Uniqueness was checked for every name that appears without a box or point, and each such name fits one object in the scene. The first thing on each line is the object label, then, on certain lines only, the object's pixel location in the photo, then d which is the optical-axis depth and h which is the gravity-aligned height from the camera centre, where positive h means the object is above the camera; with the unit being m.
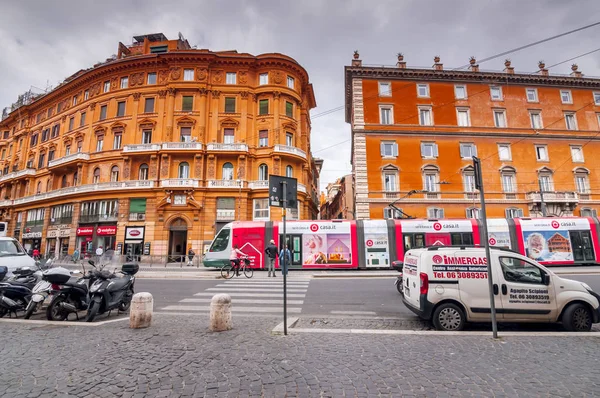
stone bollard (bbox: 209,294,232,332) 5.50 -1.24
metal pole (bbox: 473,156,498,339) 5.01 -0.10
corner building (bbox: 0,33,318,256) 29.27 +10.03
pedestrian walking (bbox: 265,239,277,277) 16.16 -0.24
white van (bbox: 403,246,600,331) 5.74 -0.89
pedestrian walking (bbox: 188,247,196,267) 24.21 -0.80
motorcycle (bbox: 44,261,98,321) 6.46 -1.01
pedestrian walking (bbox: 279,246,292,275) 17.33 -0.61
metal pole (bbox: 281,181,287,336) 5.68 +0.92
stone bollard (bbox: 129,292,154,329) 5.73 -1.22
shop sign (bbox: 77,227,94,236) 30.92 +1.84
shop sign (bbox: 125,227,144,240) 29.20 +1.44
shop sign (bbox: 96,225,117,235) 29.81 +1.84
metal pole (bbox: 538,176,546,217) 26.43 +3.56
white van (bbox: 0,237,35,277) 9.25 -0.22
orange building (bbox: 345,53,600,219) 29.52 +11.01
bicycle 15.67 -1.20
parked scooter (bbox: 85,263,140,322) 6.46 -0.99
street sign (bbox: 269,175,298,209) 5.80 +1.08
